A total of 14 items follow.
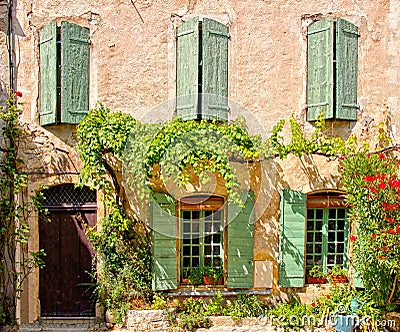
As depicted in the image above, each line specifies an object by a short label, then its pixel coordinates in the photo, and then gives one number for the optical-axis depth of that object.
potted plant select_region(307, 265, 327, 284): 7.80
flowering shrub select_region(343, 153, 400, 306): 6.71
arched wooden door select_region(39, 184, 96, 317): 7.74
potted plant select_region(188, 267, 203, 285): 7.65
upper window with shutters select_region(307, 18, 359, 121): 7.46
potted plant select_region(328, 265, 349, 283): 7.76
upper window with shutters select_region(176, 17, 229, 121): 7.43
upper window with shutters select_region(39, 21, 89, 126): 7.36
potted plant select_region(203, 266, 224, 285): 7.65
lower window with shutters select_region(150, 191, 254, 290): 7.45
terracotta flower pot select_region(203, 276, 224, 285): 7.65
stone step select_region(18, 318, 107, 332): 7.36
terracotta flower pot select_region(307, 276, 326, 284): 7.80
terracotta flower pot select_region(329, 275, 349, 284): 7.75
